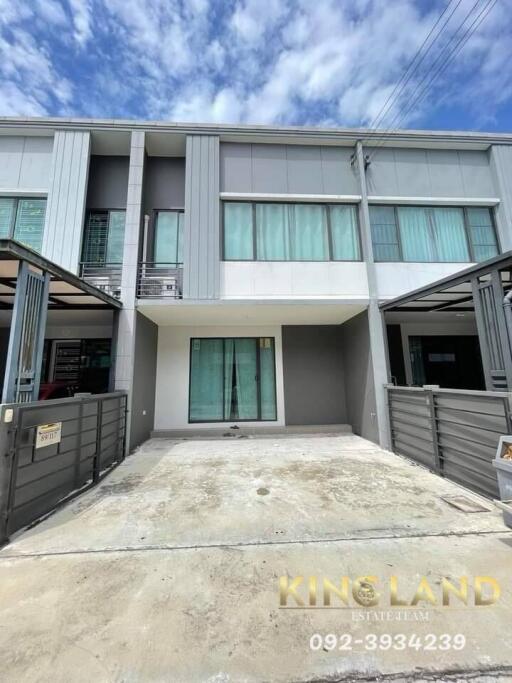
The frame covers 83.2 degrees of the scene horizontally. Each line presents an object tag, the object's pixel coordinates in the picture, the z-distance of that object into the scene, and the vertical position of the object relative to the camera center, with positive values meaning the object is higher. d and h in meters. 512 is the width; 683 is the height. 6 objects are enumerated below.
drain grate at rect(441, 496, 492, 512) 3.19 -1.45
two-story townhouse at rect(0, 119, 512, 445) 6.19 +3.27
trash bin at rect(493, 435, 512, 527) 2.79 -0.96
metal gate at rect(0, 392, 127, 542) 2.79 -0.80
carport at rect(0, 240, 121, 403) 3.18 +1.07
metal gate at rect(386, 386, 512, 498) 3.44 -0.74
